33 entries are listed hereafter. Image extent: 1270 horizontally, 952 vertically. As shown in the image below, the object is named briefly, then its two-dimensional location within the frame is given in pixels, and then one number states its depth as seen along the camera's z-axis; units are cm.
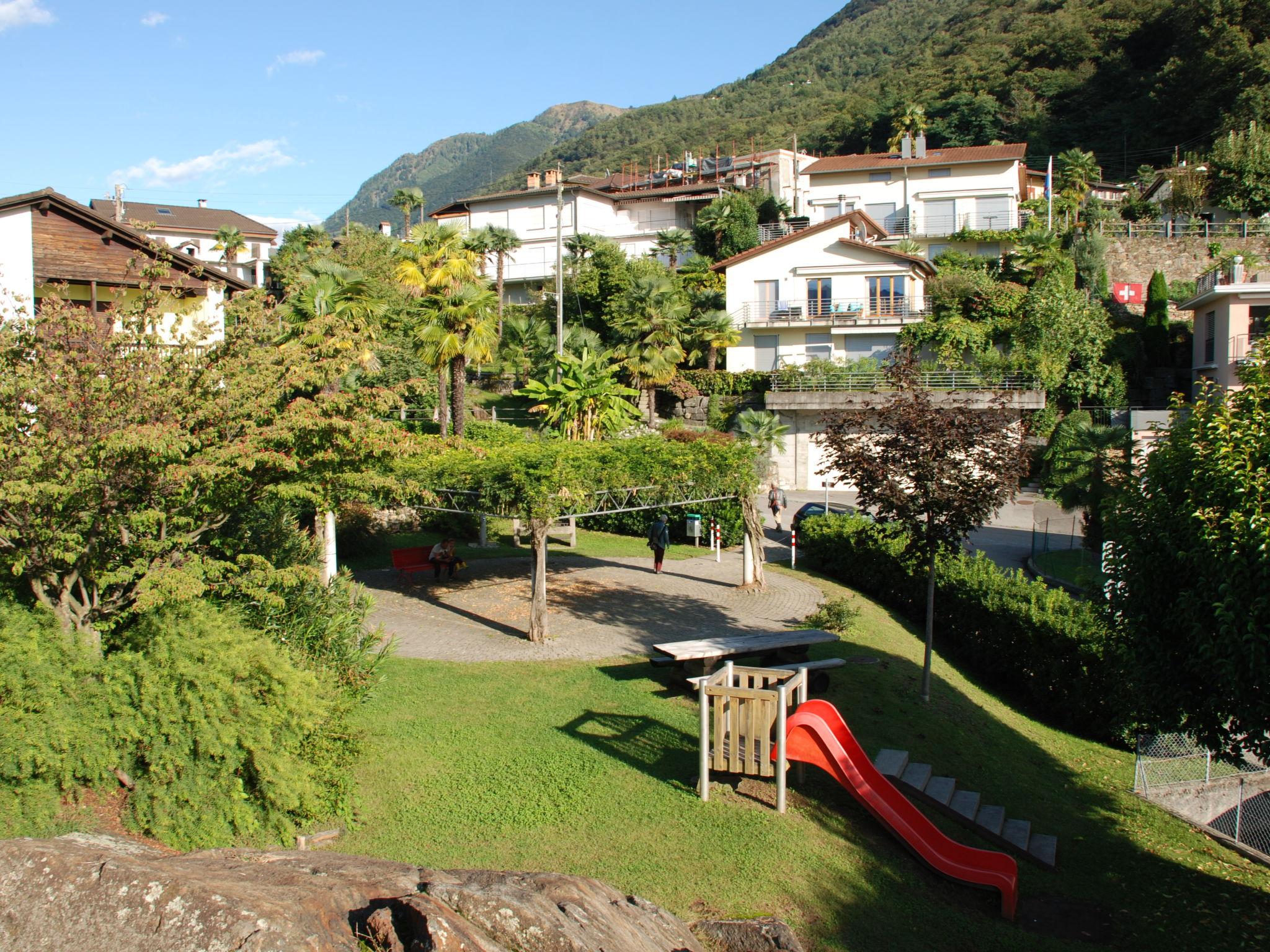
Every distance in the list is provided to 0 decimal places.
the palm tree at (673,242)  6162
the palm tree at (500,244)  5975
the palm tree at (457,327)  2798
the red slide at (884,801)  913
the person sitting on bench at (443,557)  2291
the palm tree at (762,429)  3981
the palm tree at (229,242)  5844
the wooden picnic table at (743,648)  1384
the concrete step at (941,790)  1084
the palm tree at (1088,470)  2772
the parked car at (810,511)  2722
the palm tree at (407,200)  6352
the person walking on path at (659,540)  2417
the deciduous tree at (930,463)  1371
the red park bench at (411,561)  2266
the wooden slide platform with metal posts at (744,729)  998
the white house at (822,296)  4600
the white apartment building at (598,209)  6600
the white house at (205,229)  7294
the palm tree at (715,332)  4581
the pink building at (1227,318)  3638
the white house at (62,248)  2209
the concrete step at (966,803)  1072
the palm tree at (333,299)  2023
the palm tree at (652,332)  4216
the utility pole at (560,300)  3262
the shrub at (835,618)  1791
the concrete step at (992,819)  1052
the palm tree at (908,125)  6706
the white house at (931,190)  5566
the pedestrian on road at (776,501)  3300
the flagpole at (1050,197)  5634
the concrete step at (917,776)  1094
